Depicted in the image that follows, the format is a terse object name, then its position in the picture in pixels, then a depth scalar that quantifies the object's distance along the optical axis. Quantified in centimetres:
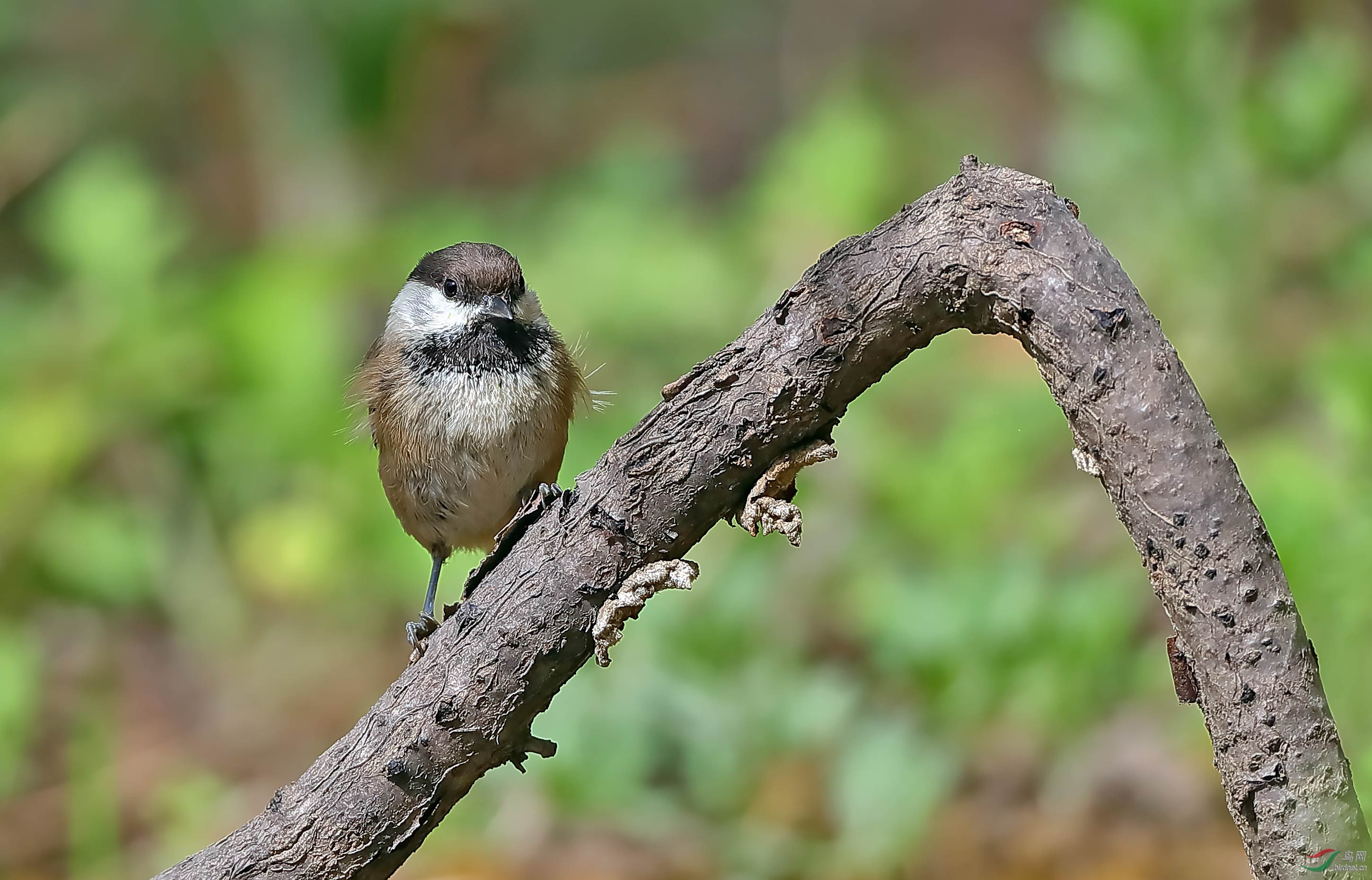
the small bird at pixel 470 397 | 574
